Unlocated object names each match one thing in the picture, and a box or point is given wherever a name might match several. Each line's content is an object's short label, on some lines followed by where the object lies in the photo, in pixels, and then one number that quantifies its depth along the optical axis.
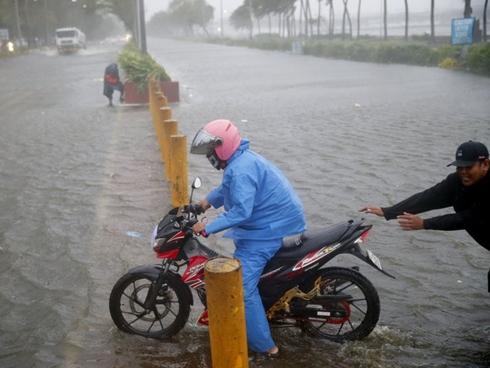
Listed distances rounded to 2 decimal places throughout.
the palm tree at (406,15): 41.31
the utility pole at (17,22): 56.39
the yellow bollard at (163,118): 8.65
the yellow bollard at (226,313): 2.86
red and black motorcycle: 3.74
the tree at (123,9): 52.42
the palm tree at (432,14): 36.38
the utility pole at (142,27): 20.55
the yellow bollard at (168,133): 7.52
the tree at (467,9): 28.11
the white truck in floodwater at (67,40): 53.76
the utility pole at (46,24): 73.69
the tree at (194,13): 121.06
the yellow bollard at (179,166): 6.55
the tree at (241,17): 84.38
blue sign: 25.80
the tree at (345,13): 50.70
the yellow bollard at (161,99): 10.28
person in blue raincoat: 3.56
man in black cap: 3.54
